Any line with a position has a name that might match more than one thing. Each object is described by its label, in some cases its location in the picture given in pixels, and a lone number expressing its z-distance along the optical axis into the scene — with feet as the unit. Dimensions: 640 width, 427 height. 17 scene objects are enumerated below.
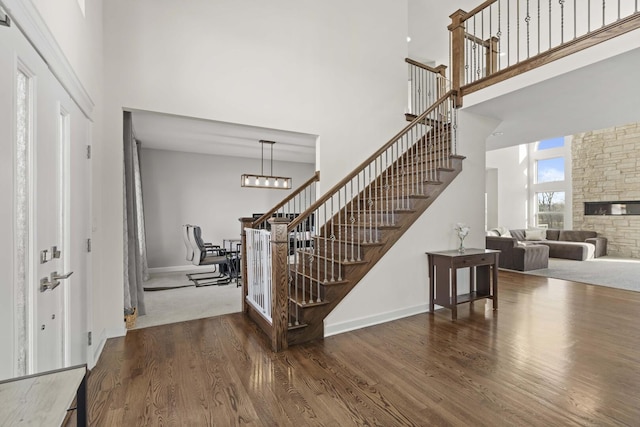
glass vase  12.59
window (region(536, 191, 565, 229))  34.45
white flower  12.77
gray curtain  10.75
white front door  4.15
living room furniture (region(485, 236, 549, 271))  21.47
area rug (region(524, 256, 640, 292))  17.69
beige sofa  26.25
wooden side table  11.59
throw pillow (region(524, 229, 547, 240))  30.17
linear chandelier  19.06
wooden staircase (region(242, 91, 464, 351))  9.19
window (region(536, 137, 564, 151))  34.03
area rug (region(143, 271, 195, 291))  17.26
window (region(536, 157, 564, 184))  34.19
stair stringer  9.64
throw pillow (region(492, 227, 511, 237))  26.27
